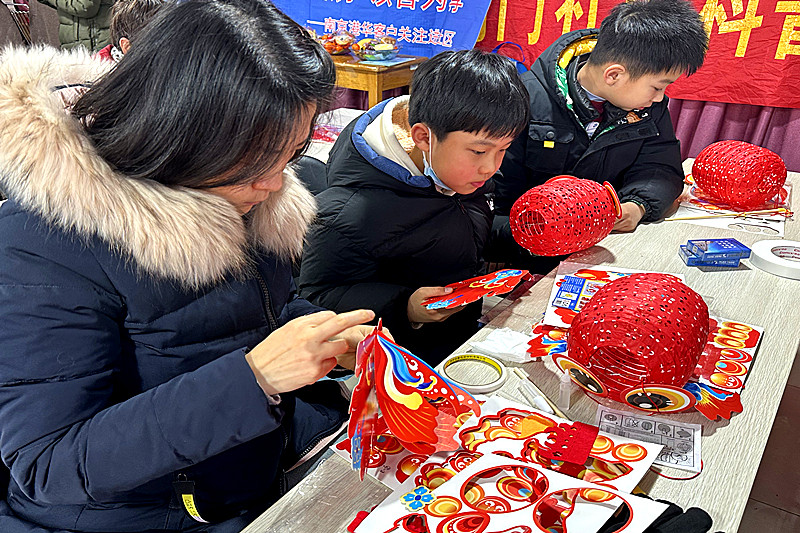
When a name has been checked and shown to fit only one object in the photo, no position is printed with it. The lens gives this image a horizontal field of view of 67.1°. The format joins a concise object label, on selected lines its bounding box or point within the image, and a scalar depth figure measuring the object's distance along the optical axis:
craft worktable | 0.73
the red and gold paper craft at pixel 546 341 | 1.04
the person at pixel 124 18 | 1.96
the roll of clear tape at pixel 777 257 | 1.30
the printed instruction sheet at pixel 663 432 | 0.81
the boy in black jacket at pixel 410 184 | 1.25
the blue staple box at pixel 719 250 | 1.33
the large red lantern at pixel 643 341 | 0.86
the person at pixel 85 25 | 3.64
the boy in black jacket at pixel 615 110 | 1.61
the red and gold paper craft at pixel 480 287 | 1.11
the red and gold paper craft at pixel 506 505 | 0.68
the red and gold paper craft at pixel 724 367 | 0.91
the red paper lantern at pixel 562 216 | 1.29
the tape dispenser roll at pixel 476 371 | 0.95
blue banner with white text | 3.43
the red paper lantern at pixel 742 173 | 1.59
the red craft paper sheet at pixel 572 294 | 1.15
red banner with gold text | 2.70
